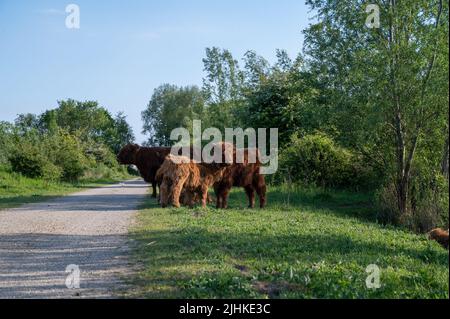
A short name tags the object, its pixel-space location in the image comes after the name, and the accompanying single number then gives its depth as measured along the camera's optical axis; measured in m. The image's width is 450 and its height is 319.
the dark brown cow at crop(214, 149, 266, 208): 16.27
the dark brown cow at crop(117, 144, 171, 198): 21.03
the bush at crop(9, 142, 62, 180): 29.91
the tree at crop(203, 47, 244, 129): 39.50
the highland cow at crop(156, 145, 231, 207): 15.09
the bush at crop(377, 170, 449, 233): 13.28
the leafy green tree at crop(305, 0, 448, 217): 15.73
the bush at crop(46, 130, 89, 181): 34.59
